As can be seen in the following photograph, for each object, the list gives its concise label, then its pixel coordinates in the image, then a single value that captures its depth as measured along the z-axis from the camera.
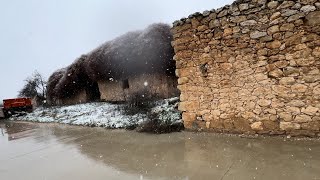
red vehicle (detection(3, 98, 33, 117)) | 15.14
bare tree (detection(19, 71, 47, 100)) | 25.04
